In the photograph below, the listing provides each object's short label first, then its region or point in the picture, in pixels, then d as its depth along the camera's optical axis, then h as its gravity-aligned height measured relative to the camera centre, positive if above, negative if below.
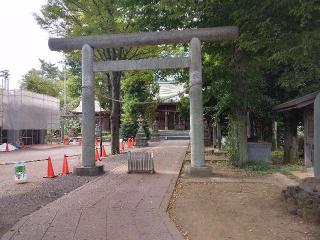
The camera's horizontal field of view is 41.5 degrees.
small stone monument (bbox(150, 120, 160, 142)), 44.31 -0.14
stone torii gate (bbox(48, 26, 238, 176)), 14.60 +2.46
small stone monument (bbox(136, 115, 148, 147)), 35.69 -0.53
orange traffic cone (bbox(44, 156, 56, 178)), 14.95 -1.35
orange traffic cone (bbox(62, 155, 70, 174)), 15.86 -1.30
